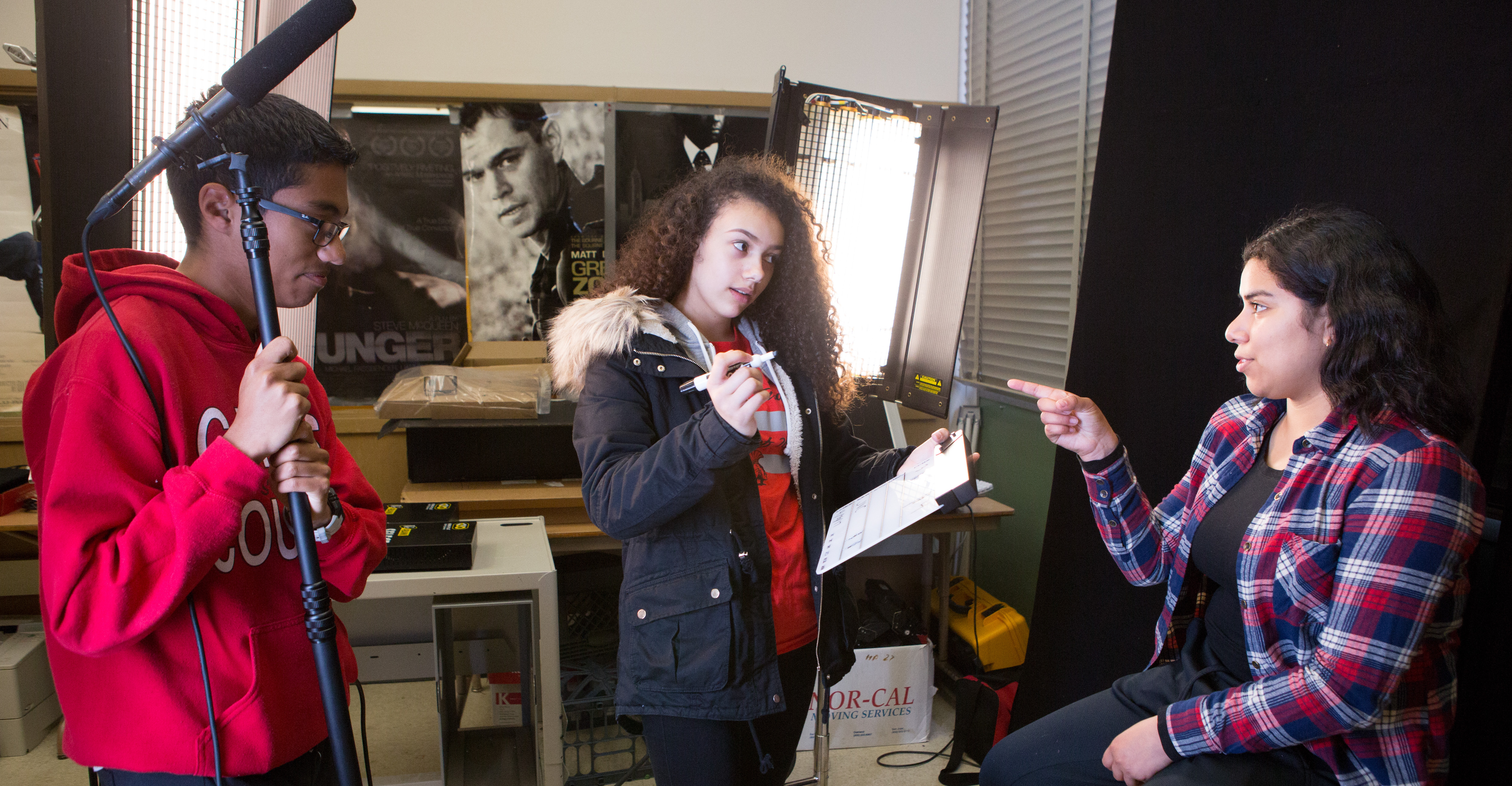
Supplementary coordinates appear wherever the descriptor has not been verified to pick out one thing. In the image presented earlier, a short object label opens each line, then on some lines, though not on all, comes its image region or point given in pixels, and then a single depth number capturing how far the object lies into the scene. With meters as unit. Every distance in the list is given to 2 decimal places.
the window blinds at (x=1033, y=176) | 2.74
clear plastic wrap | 2.34
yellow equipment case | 2.69
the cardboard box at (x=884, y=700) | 2.46
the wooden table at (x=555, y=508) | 2.39
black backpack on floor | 2.35
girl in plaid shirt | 1.08
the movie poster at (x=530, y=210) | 2.79
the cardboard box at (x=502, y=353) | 2.80
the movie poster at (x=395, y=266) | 2.75
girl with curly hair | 1.16
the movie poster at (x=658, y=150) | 2.85
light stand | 1.72
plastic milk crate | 2.23
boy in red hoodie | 0.74
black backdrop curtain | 1.40
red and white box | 2.30
